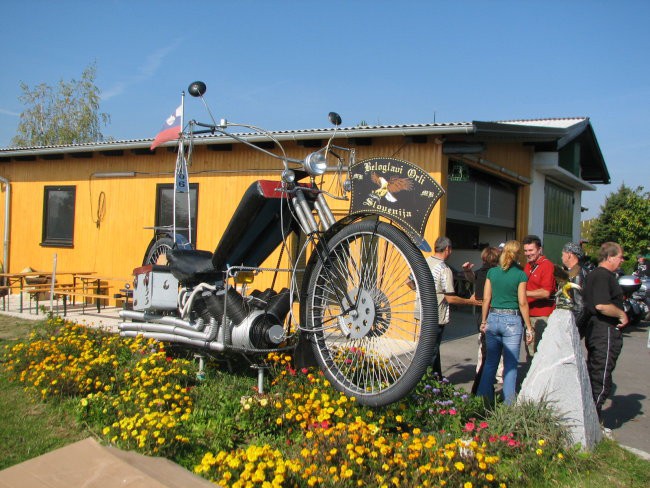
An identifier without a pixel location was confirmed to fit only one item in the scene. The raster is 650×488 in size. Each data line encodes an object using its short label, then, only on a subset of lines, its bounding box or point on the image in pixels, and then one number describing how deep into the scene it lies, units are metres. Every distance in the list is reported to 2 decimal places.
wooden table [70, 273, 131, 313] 11.03
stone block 4.21
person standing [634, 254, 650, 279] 14.93
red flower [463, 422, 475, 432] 4.03
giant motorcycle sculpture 3.85
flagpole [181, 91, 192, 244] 5.68
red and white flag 5.72
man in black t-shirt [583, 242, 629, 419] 4.82
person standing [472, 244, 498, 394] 6.46
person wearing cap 5.17
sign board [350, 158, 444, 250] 3.98
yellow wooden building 9.80
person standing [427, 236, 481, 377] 5.80
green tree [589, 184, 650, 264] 26.23
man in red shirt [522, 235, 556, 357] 6.02
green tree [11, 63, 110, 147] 37.00
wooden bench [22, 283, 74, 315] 10.56
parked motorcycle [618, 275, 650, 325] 11.76
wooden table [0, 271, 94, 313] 11.51
